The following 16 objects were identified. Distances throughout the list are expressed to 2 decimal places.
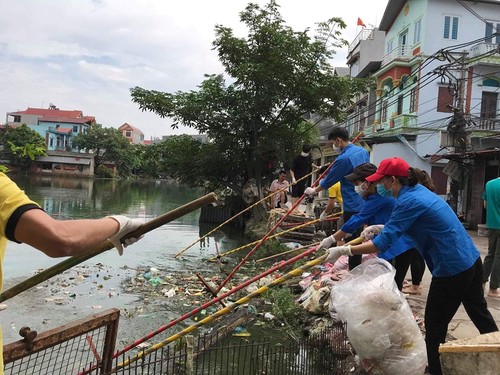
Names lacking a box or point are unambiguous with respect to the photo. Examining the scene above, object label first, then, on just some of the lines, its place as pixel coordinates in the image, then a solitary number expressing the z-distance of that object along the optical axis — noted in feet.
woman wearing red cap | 10.84
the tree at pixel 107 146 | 194.90
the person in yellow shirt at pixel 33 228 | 4.73
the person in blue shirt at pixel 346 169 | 19.16
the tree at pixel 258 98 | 49.90
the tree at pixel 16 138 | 163.53
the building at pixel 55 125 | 213.25
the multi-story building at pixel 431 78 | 75.56
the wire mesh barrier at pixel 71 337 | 7.54
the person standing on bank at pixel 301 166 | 42.93
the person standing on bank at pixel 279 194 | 45.19
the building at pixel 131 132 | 335.67
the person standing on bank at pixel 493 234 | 18.85
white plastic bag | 11.12
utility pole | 49.50
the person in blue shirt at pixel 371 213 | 15.78
